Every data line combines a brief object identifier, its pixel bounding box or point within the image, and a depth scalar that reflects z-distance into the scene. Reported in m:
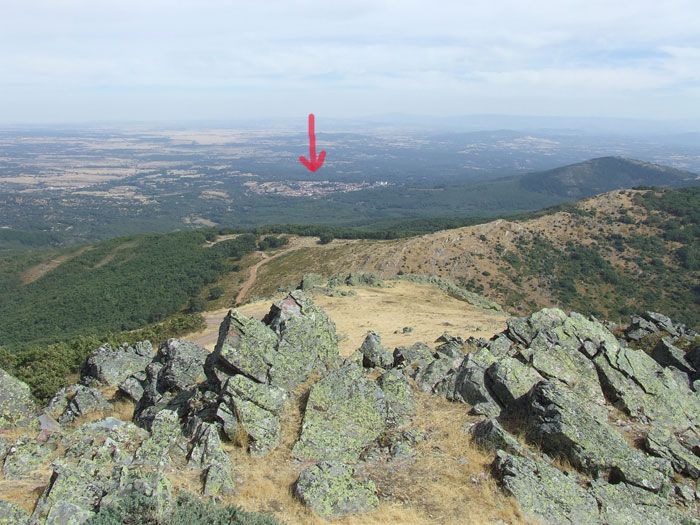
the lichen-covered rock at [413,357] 20.01
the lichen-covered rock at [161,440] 11.52
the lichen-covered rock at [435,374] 17.35
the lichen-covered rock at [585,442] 12.40
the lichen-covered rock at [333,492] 10.40
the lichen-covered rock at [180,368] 18.27
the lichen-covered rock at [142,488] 8.82
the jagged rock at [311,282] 50.91
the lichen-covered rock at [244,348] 15.30
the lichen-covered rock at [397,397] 14.74
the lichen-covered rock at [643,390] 16.80
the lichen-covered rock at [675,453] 13.38
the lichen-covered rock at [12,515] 8.34
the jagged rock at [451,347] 23.33
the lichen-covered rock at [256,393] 13.64
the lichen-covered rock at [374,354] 21.36
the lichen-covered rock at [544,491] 10.73
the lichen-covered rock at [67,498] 8.48
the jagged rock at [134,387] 19.81
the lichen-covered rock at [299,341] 16.11
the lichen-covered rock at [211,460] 10.64
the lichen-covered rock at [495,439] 12.88
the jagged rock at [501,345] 21.73
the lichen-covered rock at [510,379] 15.70
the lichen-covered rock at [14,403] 14.12
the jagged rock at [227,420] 12.67
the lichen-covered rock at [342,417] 12.71
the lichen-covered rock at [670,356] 22.66
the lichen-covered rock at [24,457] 10.96
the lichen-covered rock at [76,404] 18.06
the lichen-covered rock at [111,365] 23.23
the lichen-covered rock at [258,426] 12.47
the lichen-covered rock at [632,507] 10.96
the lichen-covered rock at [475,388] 15.51
